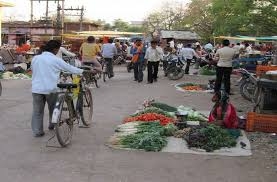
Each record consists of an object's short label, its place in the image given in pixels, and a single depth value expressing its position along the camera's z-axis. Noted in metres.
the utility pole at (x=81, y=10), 55.91
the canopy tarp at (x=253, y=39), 23.52
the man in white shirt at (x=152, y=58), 19.69
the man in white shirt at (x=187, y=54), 25.38
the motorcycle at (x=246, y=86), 14.74
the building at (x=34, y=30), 43.81
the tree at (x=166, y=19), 85.75
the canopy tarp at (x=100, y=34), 32.03
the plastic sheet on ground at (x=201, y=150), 7.62
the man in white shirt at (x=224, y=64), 15.20
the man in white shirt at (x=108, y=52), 20.55
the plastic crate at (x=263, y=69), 13.46
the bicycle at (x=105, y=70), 20.25
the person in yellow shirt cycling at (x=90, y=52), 16.59
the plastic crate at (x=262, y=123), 9.41
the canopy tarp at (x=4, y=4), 27.59
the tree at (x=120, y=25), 103.75
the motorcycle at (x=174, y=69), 22.05
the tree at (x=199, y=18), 73.81
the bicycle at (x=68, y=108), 7.55
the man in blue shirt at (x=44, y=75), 8.15
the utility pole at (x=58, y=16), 50.77
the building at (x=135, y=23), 117.18
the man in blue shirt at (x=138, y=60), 20.14
